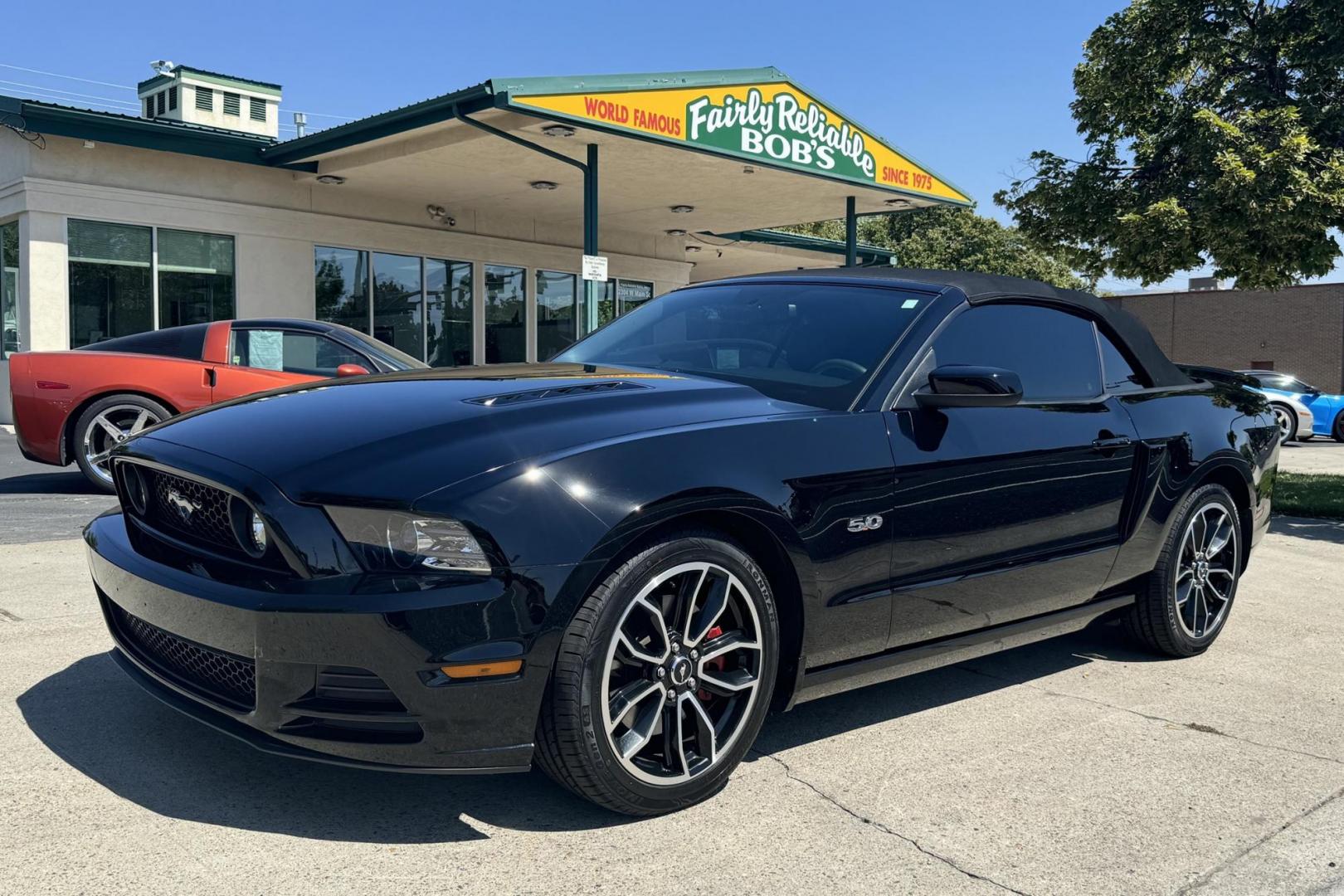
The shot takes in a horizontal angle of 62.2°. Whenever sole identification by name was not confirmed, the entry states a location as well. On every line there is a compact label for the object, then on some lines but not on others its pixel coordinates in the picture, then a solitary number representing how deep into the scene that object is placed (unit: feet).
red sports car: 27.78
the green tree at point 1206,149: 37.01
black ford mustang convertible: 8.46
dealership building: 47.50
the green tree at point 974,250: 163.43
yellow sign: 44.42
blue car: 67.92
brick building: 128.57
